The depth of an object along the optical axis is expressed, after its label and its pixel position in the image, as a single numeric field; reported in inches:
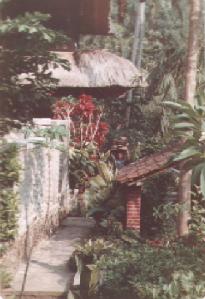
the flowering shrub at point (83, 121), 625.3
